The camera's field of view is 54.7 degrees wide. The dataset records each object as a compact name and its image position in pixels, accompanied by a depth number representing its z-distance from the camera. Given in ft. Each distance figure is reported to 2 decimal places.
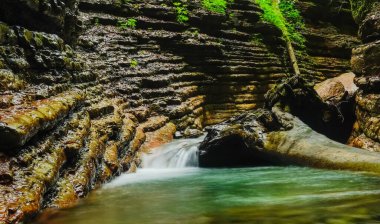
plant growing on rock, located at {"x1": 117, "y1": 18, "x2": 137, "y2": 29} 52.44
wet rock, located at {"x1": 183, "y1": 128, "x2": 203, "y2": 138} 43.42
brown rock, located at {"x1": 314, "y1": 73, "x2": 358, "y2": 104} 42.73
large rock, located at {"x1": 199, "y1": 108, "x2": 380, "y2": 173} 28.65
